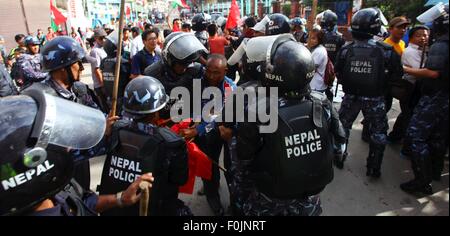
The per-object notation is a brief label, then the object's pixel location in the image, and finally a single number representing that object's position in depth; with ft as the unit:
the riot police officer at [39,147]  3.44
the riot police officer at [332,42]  19.03
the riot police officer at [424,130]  8.90
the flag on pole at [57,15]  31.83
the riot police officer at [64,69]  8.29
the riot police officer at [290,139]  5.88
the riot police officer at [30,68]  14.48
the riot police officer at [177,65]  9.73
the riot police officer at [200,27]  18.99
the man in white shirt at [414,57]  12.34
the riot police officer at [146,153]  5.91
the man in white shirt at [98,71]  17.94
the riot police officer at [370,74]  11.05
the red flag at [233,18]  25.08
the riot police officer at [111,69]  15.69
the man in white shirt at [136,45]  20.41
